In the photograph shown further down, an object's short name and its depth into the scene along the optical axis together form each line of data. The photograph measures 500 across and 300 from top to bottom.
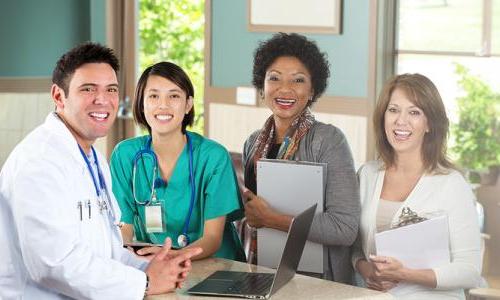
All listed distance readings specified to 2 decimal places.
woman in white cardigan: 2.95
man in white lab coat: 2.43
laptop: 2.64
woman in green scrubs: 3.09
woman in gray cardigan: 3.10
